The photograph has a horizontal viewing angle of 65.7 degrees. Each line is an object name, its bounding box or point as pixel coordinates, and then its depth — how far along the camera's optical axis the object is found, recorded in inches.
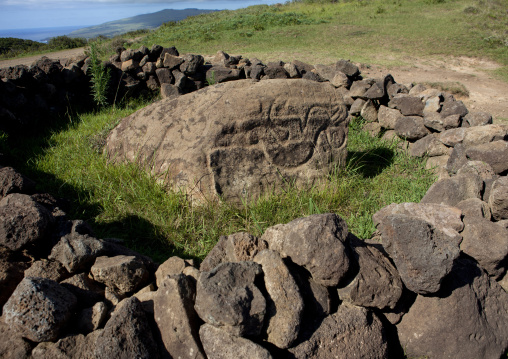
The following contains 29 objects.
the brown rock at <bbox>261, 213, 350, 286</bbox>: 81.4
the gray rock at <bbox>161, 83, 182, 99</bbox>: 286.2
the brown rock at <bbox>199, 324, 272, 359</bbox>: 69.2
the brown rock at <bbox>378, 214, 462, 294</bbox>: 83.2
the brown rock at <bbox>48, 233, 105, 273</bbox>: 92.3
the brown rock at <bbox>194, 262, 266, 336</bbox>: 70.1
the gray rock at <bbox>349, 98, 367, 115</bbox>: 248.7
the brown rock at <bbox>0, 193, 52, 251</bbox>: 92.8
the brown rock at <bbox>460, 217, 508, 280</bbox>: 98.0
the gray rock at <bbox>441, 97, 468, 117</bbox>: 200.5
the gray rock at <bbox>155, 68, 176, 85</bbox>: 304.3
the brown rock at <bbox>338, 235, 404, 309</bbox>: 84.4
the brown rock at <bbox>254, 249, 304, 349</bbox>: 74.3
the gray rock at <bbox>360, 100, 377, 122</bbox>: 245.1
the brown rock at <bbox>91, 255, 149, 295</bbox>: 89.7
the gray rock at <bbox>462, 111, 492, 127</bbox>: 188.2
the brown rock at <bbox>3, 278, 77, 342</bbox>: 71.4
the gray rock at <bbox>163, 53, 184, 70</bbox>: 307.9
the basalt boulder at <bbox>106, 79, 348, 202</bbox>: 149.3
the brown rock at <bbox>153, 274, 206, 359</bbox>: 73.0
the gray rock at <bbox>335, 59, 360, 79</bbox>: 274.8
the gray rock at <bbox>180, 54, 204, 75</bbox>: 303.7
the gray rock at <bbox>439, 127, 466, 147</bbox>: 178.2
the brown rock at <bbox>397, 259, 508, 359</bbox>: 89.0
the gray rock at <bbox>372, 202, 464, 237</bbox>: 105.0
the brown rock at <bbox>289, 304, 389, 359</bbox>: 78.3
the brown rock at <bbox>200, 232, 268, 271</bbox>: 91.0
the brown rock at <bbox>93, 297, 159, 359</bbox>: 67.4
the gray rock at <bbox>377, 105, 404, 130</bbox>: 226.1
